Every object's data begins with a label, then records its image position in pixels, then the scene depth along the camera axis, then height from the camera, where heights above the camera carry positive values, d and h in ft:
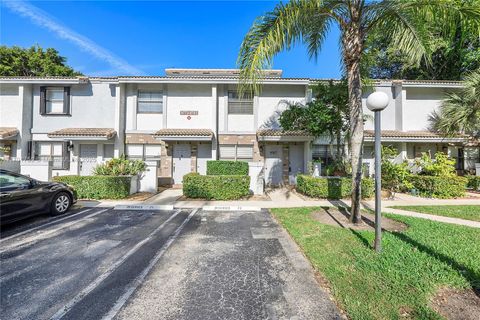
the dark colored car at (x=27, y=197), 18.06 -3.06
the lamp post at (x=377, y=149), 13.69 +1.10
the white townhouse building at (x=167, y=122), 43.11 +9.16
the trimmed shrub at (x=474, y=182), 38.01 -2.91
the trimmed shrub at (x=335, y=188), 31.14 -3.26
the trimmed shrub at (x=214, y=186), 30.83 -3.07
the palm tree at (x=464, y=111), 37.11 +10.23
